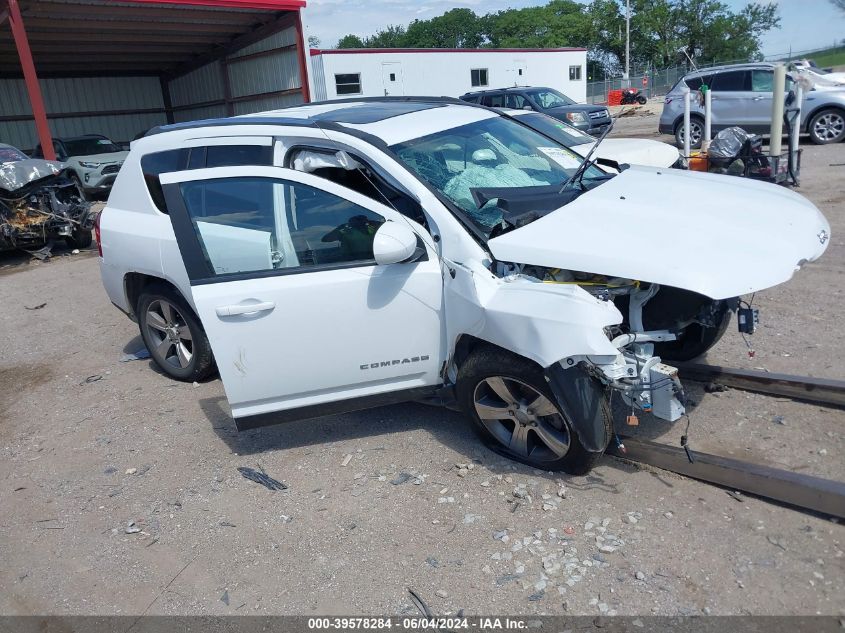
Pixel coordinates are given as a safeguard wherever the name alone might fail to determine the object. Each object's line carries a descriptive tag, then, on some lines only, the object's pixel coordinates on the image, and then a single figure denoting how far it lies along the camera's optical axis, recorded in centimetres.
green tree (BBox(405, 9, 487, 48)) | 9812
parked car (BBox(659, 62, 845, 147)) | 1425
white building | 2630
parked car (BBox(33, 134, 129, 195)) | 1669
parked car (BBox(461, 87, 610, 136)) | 1716
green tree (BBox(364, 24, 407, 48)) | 10069
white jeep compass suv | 326
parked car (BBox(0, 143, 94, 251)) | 1066
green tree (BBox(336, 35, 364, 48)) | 10782
